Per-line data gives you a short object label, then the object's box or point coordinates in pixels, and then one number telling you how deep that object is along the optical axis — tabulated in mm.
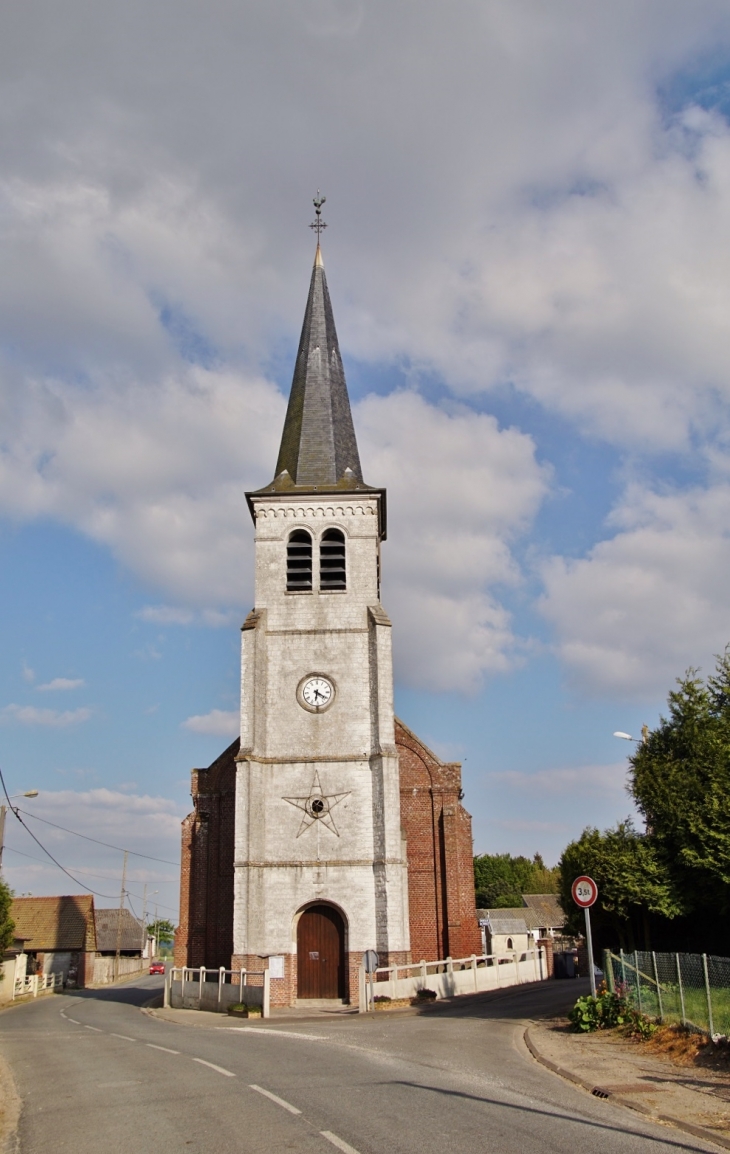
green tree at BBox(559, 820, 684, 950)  18781
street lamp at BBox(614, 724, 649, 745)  21922
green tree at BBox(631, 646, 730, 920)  17984
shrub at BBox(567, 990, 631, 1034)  16312
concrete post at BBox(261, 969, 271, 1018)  23219
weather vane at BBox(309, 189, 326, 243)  38594
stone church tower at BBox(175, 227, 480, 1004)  26469
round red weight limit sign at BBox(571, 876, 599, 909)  16359
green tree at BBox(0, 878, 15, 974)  32562
